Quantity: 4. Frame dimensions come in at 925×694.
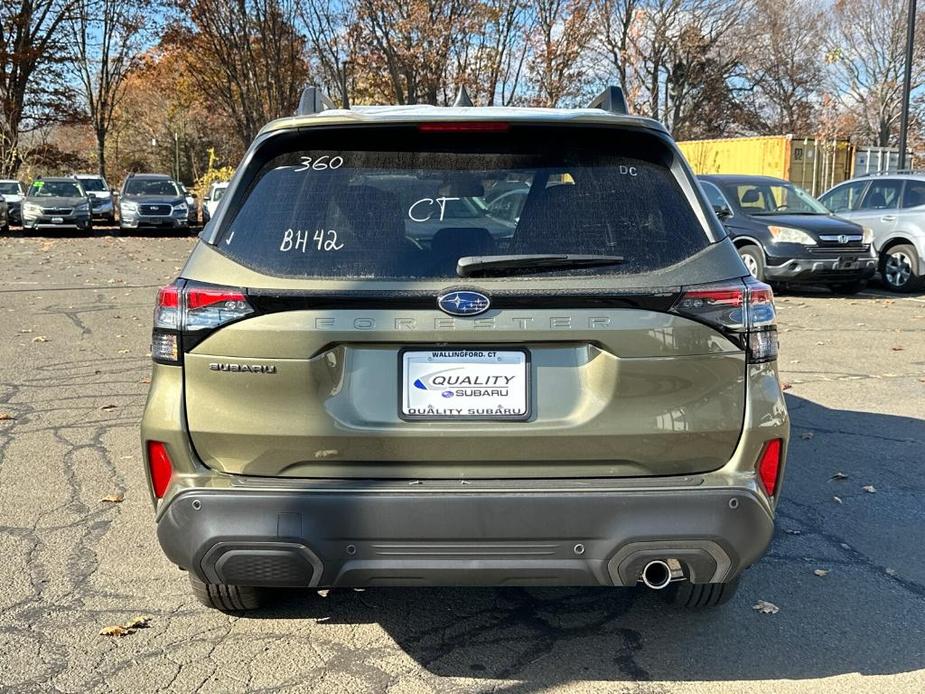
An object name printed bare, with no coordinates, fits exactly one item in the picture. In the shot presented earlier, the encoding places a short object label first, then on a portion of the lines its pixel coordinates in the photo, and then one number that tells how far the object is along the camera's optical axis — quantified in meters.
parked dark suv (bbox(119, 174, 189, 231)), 26.23
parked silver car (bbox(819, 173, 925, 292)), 13.71
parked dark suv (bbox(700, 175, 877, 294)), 12.77
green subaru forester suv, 2.67
